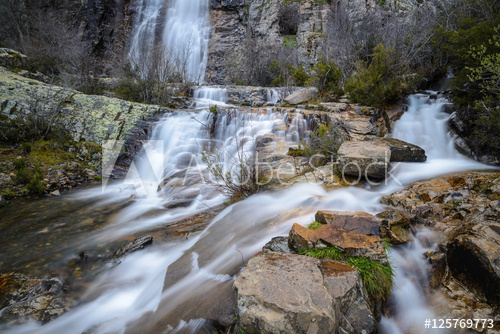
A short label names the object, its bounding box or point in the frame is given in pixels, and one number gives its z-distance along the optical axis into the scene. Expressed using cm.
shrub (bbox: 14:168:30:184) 601
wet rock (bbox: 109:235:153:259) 374
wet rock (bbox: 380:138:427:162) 605
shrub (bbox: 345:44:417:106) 860
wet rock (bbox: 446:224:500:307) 220
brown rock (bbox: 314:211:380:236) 280
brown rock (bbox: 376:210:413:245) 305
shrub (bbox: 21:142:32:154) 689
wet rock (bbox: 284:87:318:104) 1082
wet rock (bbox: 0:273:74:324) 256
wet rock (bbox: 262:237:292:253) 287
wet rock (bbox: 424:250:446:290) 259
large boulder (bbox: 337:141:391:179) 504
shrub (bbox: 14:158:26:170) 624
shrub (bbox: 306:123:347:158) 610
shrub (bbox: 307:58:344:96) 1097
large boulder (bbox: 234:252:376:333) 174
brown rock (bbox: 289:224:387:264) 251
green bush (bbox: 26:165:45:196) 594
